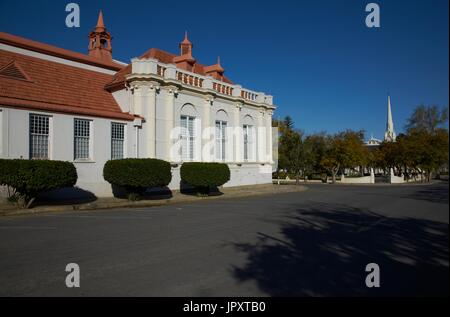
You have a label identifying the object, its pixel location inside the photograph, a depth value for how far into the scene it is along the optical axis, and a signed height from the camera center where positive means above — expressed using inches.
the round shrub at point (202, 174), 853.2 -7.6
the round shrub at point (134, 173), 698.2 -3.2
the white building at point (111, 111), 687.1 +148.2
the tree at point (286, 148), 1732.3 +117.9
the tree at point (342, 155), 1784.1 +76.5
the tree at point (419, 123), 1871.6 +277.7
